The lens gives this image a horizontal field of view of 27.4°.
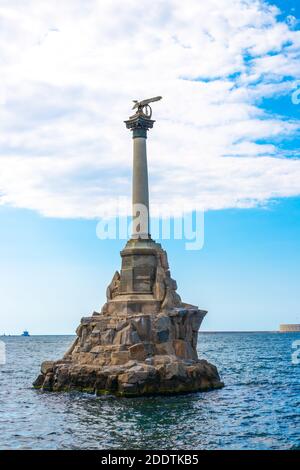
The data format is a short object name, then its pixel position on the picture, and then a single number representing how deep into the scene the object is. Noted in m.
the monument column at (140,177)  37.81
